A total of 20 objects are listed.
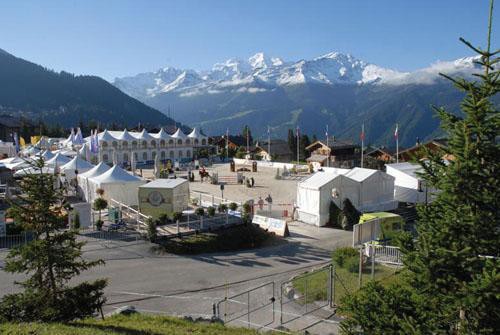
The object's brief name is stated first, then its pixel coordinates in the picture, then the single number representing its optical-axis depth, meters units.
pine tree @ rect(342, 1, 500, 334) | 6.57
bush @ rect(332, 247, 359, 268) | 16.67
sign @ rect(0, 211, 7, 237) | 20.39
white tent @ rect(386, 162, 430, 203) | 29.86
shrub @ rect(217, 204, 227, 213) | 23.62
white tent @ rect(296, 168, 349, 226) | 24.98
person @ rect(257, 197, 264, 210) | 27.69
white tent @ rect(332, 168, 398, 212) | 25.67
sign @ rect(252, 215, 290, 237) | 22.84
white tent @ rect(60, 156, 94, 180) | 33.94
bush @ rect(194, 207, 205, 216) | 22.41
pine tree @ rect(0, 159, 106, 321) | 9.40
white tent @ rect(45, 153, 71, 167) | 37.54
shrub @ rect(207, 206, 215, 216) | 22.81
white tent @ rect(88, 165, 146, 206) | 26.48
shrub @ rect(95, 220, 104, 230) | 21.26
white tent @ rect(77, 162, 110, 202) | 29.25
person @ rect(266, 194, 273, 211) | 28.03
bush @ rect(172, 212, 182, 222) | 21.97
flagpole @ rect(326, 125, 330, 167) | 54.91
